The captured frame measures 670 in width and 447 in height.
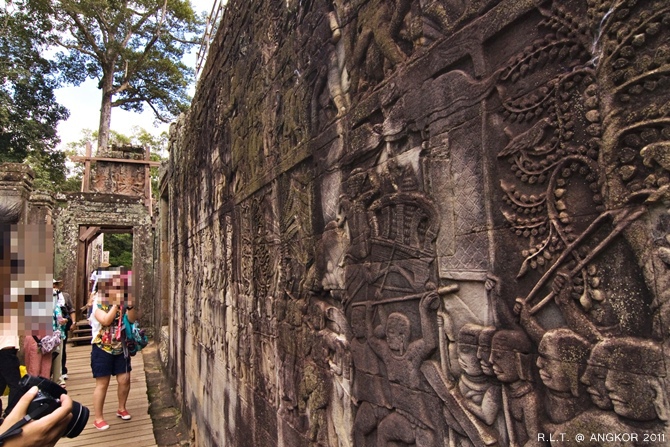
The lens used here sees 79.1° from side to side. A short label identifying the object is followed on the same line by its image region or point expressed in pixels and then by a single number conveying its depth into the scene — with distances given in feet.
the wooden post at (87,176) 56.65
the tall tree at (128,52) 68.50
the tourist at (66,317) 21.89
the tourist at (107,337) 16.49
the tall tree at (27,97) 54.75
